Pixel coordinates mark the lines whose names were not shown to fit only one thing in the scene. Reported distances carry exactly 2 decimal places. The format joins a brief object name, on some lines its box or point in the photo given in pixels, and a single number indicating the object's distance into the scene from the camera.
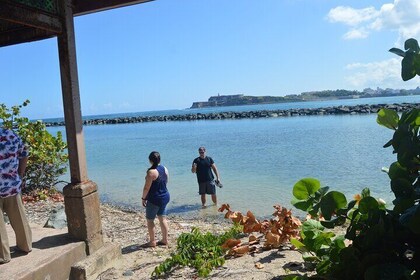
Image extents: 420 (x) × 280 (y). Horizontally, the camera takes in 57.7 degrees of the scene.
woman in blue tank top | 5.88
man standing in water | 9.84
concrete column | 4.70
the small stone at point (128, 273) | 4.74
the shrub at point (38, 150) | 9.35
